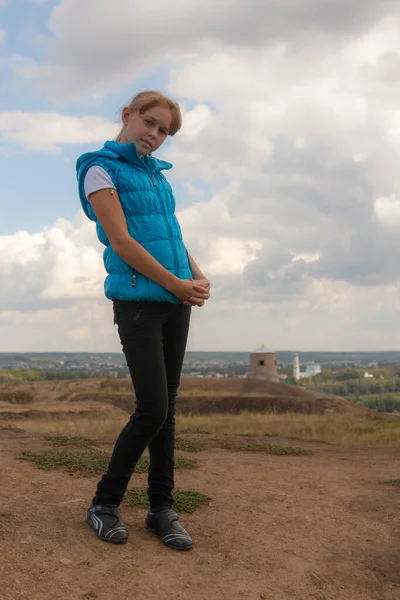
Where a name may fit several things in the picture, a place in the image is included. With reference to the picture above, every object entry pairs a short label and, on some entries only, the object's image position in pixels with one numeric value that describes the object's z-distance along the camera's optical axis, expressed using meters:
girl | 3.20
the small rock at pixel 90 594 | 2.69
